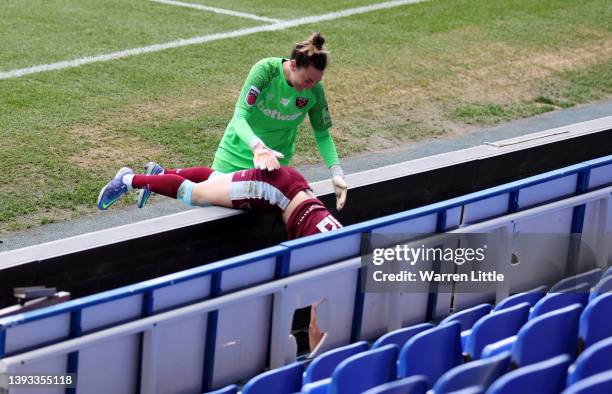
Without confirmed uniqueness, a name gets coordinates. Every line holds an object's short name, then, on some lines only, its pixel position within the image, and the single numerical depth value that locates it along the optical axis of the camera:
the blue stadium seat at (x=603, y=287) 13.14
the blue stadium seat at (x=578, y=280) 14.51
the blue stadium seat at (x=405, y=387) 9.58
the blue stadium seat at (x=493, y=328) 11.67
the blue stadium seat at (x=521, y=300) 12.73
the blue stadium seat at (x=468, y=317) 12.37
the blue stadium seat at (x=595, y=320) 11.75
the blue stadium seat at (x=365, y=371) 10.26
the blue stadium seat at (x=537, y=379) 9.62
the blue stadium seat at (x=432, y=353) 10.89
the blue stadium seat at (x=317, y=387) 10.46
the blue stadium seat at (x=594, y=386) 9.41
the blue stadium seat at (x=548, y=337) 11.11
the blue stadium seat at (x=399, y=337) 11.48
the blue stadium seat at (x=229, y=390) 10.24
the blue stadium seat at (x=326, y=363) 10.87
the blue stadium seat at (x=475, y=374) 9.88
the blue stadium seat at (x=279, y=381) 10.20
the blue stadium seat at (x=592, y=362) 10.39
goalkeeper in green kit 13.87
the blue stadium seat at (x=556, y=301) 12.44
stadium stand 10.27
